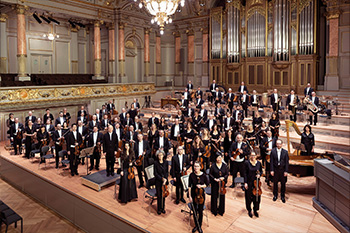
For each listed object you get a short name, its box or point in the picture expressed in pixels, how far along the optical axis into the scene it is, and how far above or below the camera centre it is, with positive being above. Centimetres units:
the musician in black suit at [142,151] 795 -144
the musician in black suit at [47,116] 1227 -73
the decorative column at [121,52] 1786 +278
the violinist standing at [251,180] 646 -179
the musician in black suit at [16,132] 1122 -126
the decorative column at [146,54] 1947 +288
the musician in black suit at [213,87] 1512 +53
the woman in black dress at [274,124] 973 -88
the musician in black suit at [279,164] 692 -156
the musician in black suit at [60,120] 1168 -84
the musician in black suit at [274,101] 1218 -16
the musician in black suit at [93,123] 1100 -92
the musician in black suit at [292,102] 1179 -21
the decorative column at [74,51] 1895 +302
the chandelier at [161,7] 770 +235
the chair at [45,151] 926 -162
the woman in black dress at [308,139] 802 -116
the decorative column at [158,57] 2045 +279
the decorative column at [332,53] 1393 +207
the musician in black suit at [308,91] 1235 +24
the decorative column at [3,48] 1554 +270
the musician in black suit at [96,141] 918 -131
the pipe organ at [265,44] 1473 +286
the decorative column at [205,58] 1889 +253
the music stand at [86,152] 811 -146
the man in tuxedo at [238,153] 771 -144
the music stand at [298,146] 730 -122
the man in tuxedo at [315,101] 1139 -16
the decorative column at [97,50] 1719 +284
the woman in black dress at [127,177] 722 -191
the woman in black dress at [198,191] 596 -188
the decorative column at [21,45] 1367 +249
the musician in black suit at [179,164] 699 -156
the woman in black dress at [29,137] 1078 -138
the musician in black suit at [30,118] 1175 -76
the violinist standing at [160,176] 660 -173
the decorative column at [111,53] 1798 +275
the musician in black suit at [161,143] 857 -130
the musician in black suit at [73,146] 906 -143
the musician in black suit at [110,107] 1418 -42
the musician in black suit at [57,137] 970 -126
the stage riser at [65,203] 684 -279
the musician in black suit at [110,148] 867 -145
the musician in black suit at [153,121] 1107 -86
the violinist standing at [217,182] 633 -182
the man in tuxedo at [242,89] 1396 +39
